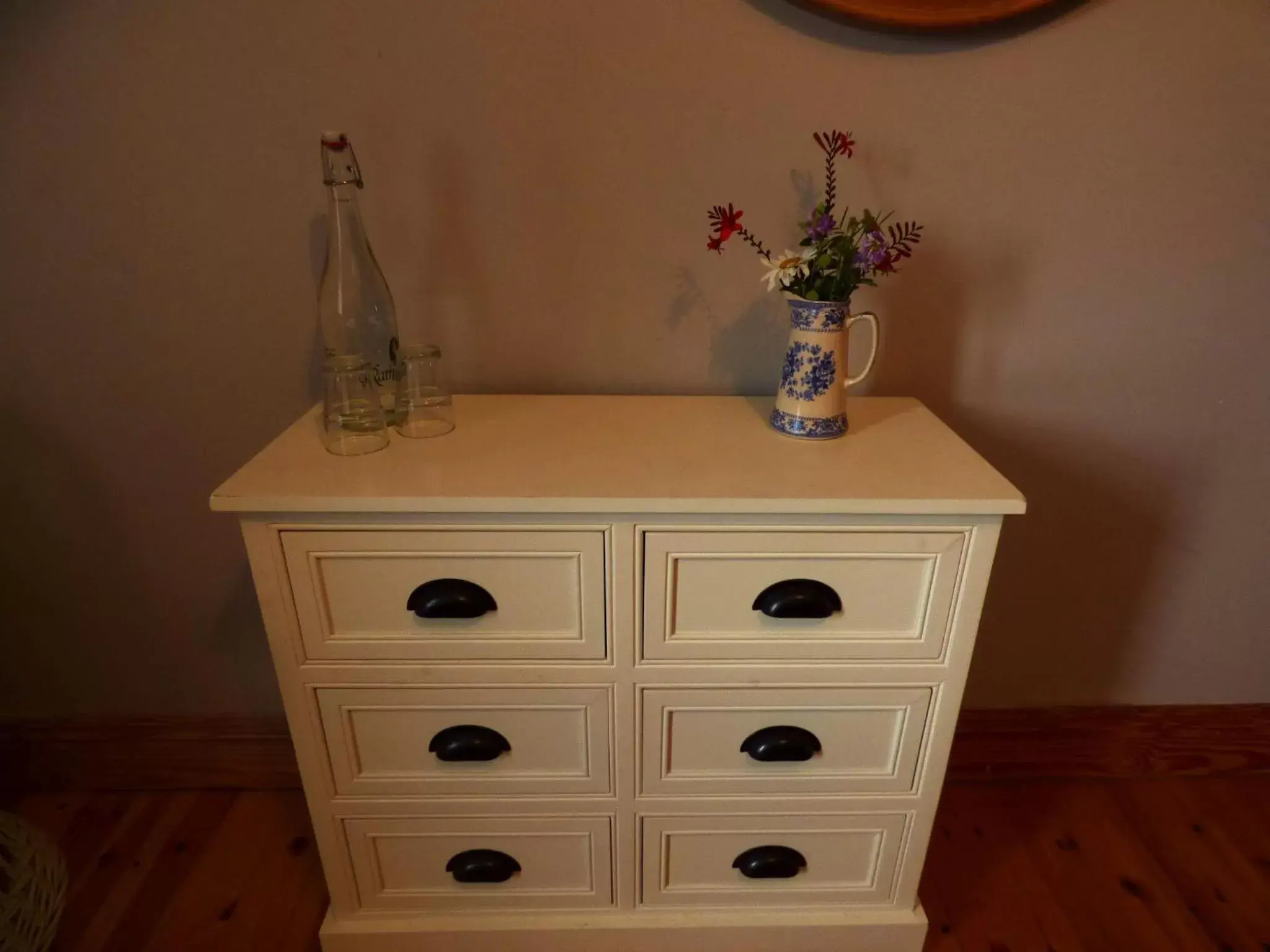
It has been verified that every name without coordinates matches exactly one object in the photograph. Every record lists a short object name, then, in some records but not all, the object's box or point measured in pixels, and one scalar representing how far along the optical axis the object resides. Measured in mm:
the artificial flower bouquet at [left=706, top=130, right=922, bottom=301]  946
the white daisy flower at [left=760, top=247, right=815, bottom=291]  967
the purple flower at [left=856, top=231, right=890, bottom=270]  929
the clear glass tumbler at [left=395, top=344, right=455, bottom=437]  1012
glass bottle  974
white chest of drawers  871
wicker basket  898
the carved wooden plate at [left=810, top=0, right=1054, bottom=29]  991
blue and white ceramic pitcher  971
